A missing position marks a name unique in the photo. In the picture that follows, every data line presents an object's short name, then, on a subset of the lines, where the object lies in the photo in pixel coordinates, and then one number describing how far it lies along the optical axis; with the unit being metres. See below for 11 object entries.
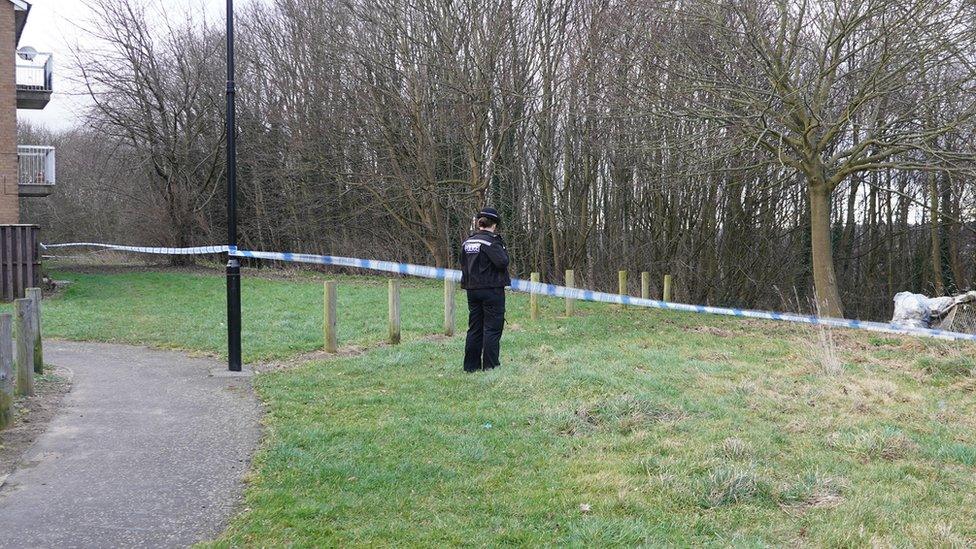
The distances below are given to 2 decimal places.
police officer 9.21
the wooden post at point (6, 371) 6.38
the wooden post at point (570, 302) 16.27
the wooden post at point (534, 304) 15.72
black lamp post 9.41
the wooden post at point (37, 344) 8.88
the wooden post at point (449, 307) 12.77
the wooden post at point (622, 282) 17.92
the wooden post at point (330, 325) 10.93
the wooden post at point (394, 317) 11.84
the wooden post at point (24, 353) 7.70
